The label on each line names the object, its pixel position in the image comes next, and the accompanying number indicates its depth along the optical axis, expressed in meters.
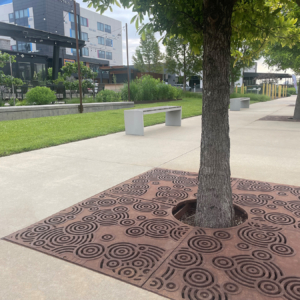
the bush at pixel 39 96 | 16.59
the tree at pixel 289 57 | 11.91
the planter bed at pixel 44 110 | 12.65
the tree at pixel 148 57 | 54.72
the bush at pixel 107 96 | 21.33
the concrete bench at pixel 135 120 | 8.42
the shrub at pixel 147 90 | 22.73
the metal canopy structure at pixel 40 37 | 19.14
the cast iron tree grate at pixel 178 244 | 2.08
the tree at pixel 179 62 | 34.09
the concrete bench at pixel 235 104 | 17.42
